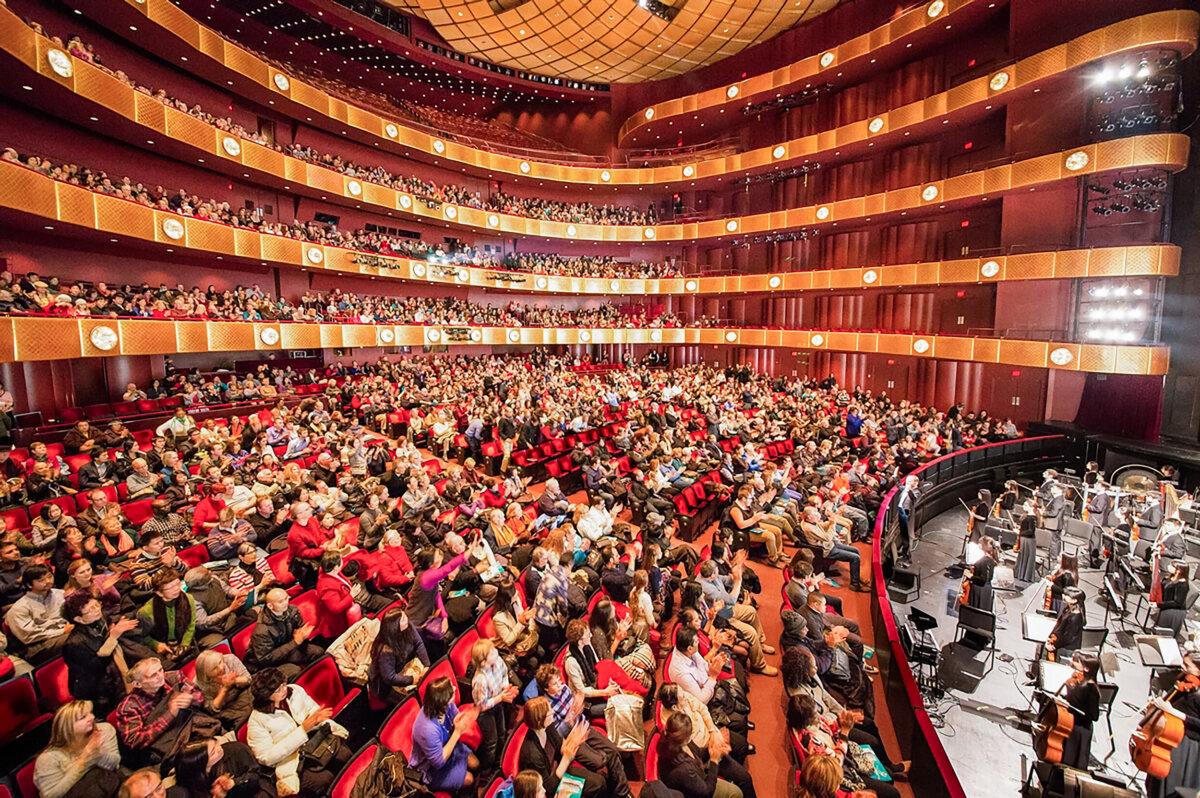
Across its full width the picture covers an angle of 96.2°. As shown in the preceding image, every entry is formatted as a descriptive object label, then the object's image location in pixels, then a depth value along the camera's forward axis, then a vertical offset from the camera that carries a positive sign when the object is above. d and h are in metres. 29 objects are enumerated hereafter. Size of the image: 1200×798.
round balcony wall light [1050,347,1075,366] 12.72 -0.43
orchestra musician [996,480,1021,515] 8.33 -2.51
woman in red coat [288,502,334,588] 4.86 -1.89
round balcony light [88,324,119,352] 9.58 +0.04
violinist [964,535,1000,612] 5.48 -2.48
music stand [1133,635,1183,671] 4.53 -2.70
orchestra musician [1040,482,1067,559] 7.59 -2.56
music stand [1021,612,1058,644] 4.91 -2.68
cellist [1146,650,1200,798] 3.68 -2.81
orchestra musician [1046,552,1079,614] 5.71 -2.56
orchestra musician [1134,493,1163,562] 7.23 -2.59
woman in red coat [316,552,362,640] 3.90 -1.90
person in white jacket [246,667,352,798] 2.72 -2.04
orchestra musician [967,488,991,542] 7.48 -2.51
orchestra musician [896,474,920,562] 7.43 -2.40
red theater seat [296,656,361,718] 3.28 -2.14
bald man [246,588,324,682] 3.43 -1.94
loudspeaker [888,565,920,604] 6.34 -2.95
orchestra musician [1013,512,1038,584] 6.91 -2.77
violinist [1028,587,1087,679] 4.97 -2.65
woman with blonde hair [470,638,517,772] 3.16 -2.09
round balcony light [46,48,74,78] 8.61 +4.51
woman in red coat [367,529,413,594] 4.69 -2.00
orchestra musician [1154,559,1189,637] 5.55 -2.70
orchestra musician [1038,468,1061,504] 8.65 -2.50
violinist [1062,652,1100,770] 3.65 -2.54
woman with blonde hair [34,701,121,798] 2.33 -1.86
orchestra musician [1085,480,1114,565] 7.69 -2.66
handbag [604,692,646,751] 3.42 -2.46
